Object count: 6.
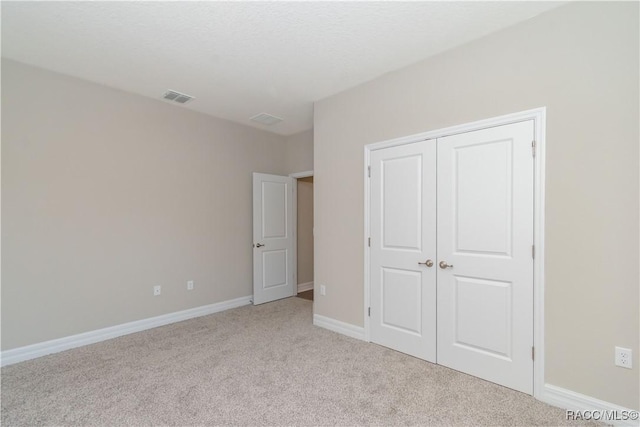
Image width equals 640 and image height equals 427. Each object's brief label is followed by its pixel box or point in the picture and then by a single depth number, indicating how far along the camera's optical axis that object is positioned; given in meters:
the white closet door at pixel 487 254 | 2.25
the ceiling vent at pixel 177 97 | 3.57
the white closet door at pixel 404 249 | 2.77
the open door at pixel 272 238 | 4.72
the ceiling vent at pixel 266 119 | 4.32
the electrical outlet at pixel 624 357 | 1.86
